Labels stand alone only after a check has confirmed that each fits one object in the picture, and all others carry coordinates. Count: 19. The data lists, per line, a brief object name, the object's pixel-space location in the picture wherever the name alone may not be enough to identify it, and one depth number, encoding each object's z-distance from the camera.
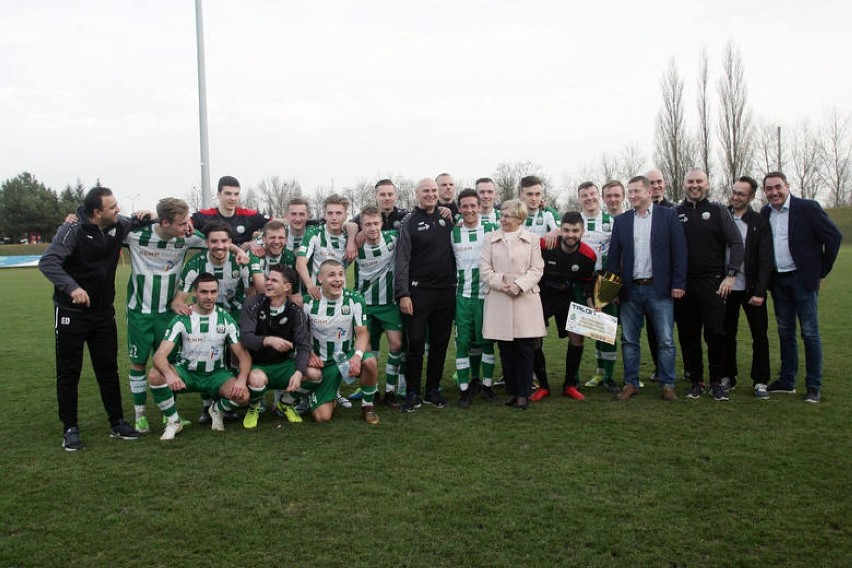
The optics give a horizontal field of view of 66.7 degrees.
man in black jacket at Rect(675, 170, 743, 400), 5.68
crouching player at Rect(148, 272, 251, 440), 5.11
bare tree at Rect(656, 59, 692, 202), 30.94
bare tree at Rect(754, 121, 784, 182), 40.38
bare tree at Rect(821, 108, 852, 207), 48.84
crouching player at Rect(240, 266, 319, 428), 5.20
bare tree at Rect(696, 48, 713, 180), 30.98
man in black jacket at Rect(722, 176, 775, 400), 5.80
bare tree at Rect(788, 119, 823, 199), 47.59
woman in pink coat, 5.53
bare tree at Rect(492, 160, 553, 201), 41.49
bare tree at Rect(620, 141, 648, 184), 42.53
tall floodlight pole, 14.60
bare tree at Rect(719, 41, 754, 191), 31.20
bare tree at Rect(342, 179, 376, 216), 56.42
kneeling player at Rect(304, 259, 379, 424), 5.39
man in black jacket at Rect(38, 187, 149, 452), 4.67
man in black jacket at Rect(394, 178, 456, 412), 5.66
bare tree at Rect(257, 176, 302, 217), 58.72
